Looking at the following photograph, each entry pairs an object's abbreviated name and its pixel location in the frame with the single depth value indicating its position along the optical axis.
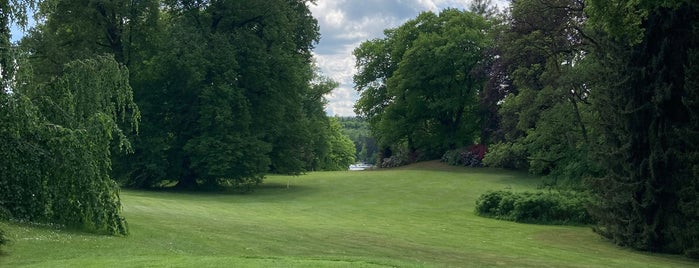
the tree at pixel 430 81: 54.81
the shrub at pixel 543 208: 26.78
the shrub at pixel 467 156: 49.50
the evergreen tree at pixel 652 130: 18.72
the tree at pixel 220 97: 36.56
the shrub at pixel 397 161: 60.72
